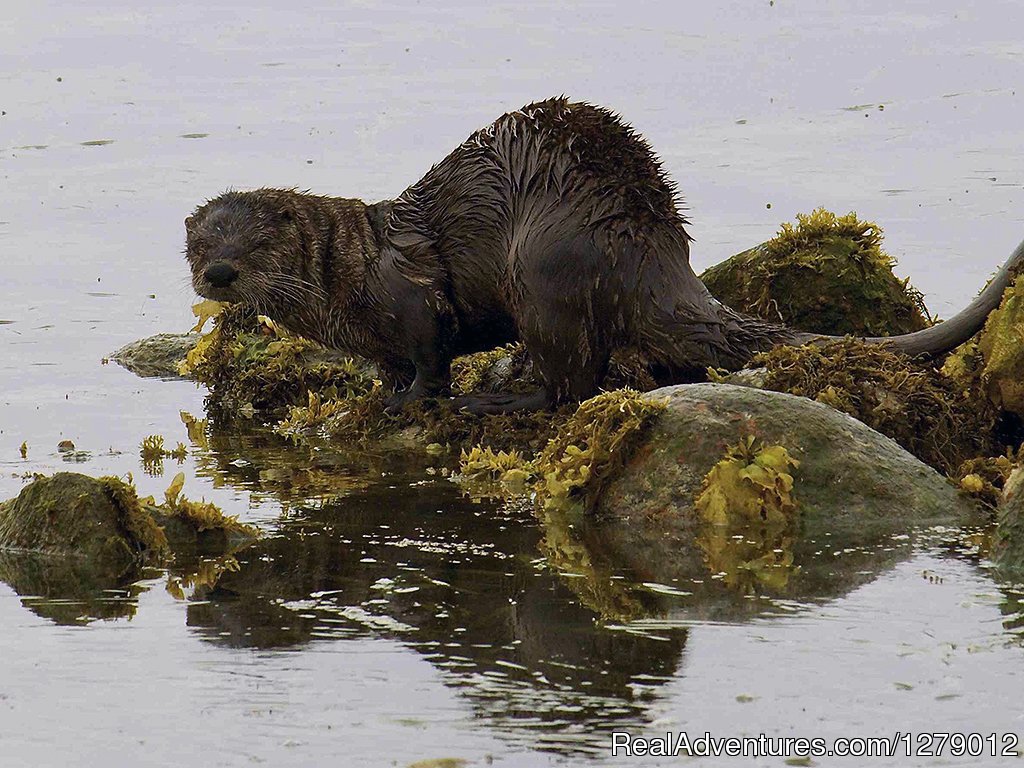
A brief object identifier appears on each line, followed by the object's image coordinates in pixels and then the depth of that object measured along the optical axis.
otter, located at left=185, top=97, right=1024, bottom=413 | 14.34
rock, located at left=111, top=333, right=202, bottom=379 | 19.08
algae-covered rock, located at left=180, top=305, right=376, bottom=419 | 17.16
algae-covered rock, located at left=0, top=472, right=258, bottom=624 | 11.11
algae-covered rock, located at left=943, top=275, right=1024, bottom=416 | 13.42
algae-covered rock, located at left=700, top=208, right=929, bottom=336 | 16.14
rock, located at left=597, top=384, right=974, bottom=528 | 11.99
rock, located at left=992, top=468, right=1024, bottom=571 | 10.62
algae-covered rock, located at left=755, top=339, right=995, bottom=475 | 13.53
